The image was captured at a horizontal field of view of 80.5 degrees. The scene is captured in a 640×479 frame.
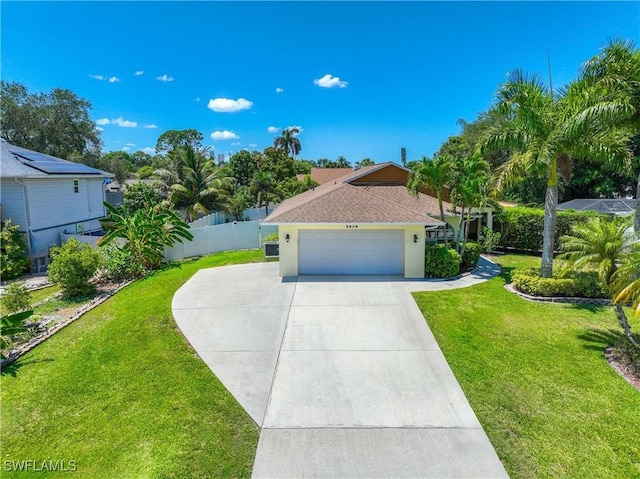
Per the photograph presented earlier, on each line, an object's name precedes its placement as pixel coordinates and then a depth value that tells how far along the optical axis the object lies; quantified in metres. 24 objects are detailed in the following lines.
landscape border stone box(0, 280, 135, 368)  8.74
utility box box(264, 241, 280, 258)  17.69
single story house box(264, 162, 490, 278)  14.12
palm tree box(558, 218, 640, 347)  8.27
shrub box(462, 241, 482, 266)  15.91
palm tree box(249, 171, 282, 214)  32.72
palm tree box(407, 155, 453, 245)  14.86
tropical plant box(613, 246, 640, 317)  7.11
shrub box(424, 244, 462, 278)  14.60
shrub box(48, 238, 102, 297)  13.26
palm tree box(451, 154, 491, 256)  14.58
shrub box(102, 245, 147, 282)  15.48
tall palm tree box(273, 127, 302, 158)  68.88
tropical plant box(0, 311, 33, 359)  8.05
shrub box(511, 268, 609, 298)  11.99
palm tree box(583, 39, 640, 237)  10.04
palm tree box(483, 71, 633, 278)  10.67
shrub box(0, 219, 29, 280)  16.80
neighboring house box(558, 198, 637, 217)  19.48
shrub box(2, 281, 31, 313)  11.04
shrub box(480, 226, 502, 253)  19.11
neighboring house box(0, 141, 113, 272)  18.17
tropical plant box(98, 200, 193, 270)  16.11
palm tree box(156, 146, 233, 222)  24.83
